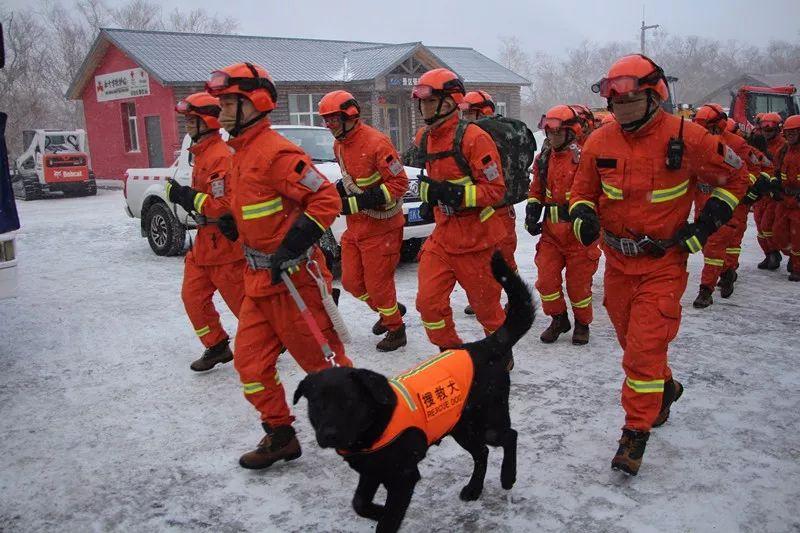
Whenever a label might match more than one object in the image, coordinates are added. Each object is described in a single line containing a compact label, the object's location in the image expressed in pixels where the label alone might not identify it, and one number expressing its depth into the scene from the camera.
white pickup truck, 8.55
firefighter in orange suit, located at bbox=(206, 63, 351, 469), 3.68
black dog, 2.69
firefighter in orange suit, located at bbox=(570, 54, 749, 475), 3.60
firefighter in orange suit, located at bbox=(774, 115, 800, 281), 8.10
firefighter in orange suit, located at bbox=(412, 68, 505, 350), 4.76
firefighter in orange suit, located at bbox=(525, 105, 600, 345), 5.91
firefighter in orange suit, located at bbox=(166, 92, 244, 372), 5.16
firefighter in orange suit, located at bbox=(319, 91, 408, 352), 5.61
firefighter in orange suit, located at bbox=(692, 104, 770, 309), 7.03
